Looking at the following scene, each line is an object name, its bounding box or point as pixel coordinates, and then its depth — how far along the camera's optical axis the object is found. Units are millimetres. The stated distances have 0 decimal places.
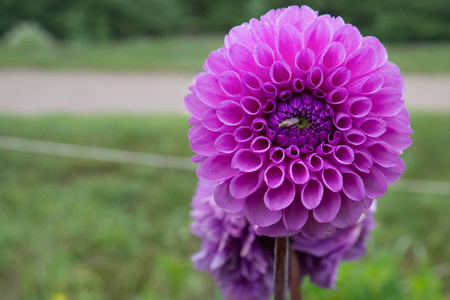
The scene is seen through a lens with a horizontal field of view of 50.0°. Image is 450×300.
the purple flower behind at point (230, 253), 655
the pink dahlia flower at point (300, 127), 436
